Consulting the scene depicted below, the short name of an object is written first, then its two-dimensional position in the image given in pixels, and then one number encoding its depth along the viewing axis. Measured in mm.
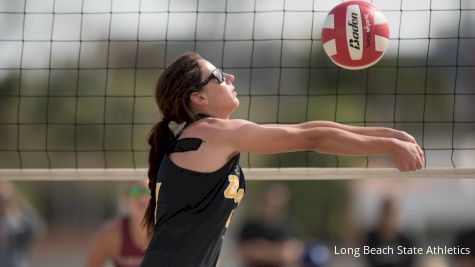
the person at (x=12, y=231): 22281
